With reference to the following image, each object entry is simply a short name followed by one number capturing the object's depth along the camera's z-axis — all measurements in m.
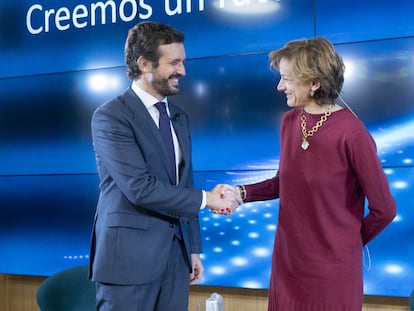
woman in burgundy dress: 1.85
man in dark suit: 2.10
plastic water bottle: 2.99
